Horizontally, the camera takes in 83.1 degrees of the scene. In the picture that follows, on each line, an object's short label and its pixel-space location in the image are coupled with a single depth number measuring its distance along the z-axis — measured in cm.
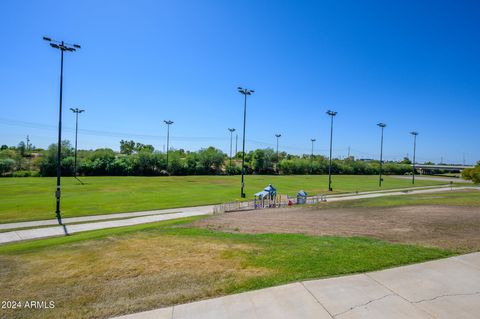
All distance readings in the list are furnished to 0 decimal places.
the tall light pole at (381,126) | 6334
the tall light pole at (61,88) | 2089
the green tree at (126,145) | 18010
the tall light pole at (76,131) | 6550
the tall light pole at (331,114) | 4834
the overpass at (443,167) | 15038
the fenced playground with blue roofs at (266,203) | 2662
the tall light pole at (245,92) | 3617
